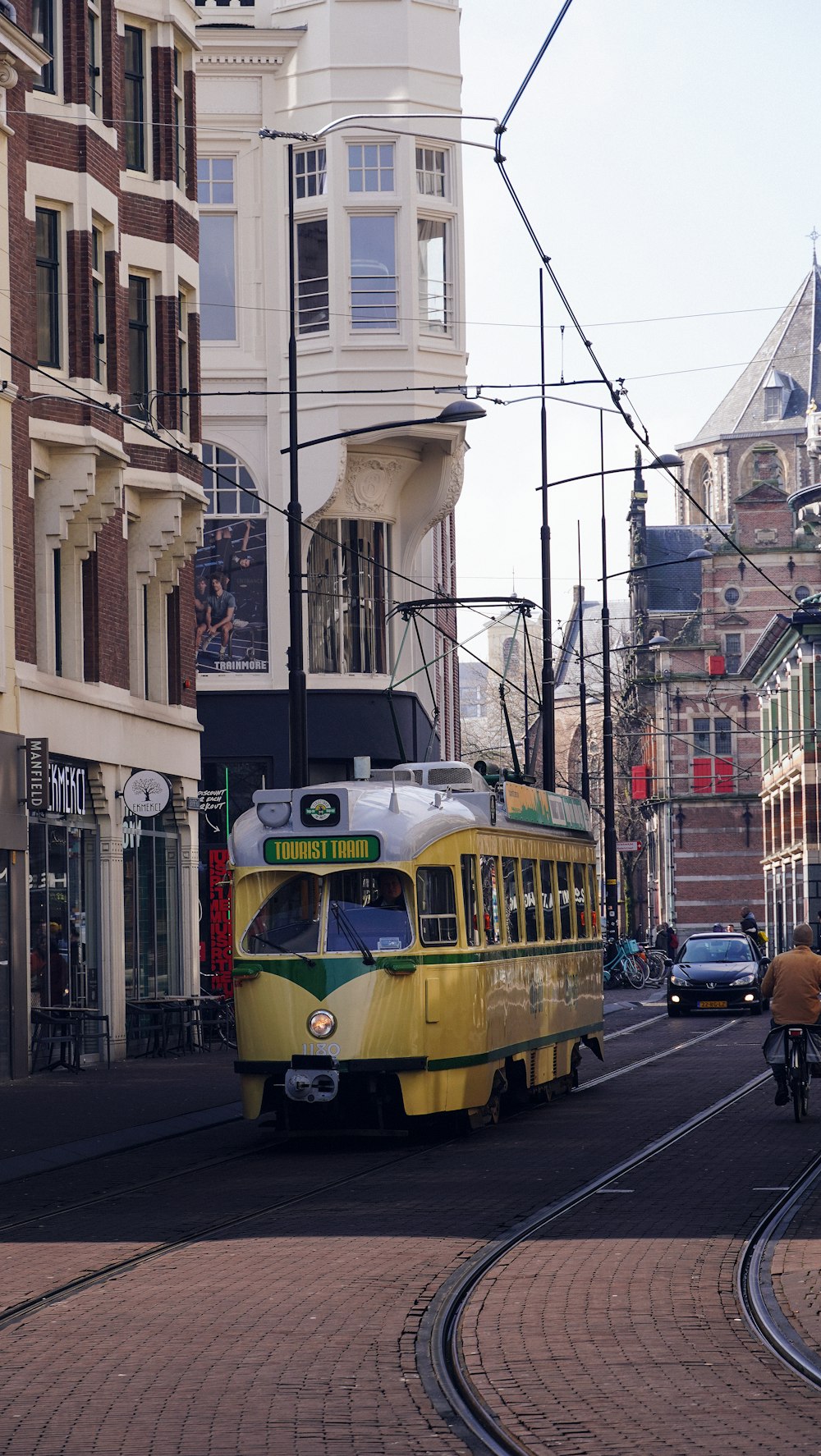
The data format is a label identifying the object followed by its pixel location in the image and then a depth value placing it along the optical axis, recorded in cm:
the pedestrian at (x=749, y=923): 6222
